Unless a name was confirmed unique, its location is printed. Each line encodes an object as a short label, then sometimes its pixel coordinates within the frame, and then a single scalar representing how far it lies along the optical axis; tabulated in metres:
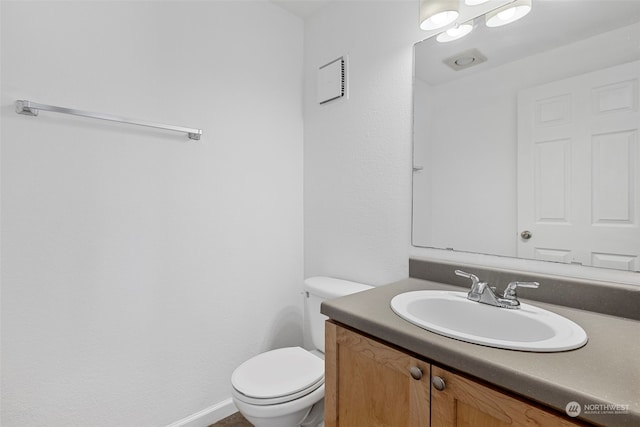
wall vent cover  1.75
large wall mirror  0.96
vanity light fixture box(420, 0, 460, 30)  1.29
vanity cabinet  0.67
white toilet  1.20
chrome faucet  0.99
